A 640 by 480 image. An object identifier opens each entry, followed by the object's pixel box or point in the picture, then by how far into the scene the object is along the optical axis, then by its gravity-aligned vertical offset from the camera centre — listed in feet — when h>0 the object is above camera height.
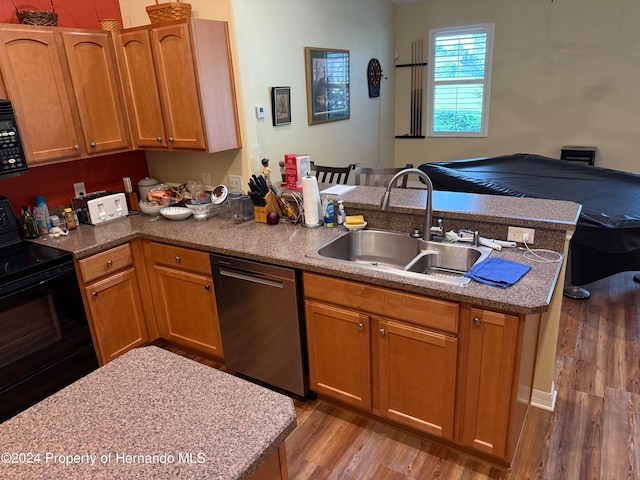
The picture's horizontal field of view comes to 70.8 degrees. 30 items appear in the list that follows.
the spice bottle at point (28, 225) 8.82 -1.97
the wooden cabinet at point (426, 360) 6.02 -3.71
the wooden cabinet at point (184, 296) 8.73 -3.61
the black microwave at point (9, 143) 7.75 -0.37
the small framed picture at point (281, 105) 12.39 +0.06
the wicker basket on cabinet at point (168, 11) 8.89 +1.95
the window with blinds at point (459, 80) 20.10 +0.76
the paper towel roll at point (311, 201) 8.48 -1.77
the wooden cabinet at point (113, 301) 8.55 -3.55
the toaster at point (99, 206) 9.61 -1.87
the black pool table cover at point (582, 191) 9.80 -2.57
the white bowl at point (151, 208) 10.15 -2.03
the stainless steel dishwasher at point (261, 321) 7.57 -3.65
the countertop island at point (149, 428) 3.18 -2.36
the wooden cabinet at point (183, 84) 8.87 +0.57
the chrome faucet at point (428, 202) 7.07 -1.55
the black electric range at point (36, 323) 7.34 -3.37
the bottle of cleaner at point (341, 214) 8.63 -2.03
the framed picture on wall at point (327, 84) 14.06 +0.65
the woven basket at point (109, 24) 9.36 +1.84
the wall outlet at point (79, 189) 10.12 -1.53
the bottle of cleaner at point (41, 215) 9.02 -1.83
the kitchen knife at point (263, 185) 9.11 -1.50
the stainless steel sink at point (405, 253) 7.09 -2.50
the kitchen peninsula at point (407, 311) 6.04 -3.03
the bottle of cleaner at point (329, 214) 8.63 -2.01
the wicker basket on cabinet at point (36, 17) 8.24 +1.83
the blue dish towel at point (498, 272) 6.00 -2.34
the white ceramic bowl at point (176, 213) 9.75 -2.09
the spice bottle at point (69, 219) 9.21 -1.98
